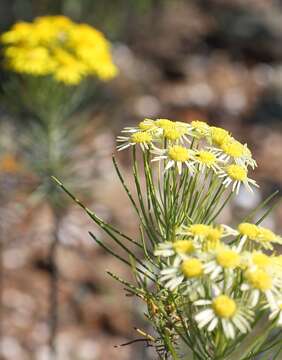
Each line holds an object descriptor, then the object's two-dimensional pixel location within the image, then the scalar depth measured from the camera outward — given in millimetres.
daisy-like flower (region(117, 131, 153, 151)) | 522
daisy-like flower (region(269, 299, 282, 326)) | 473
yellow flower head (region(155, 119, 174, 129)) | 529
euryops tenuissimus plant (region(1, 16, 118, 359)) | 983
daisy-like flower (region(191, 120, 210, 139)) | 535
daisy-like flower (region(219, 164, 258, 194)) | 522
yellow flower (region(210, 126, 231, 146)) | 536
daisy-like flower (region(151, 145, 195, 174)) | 515
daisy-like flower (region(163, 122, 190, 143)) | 525
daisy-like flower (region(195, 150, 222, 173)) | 515
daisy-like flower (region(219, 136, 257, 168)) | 531
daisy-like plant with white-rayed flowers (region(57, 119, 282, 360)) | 470
